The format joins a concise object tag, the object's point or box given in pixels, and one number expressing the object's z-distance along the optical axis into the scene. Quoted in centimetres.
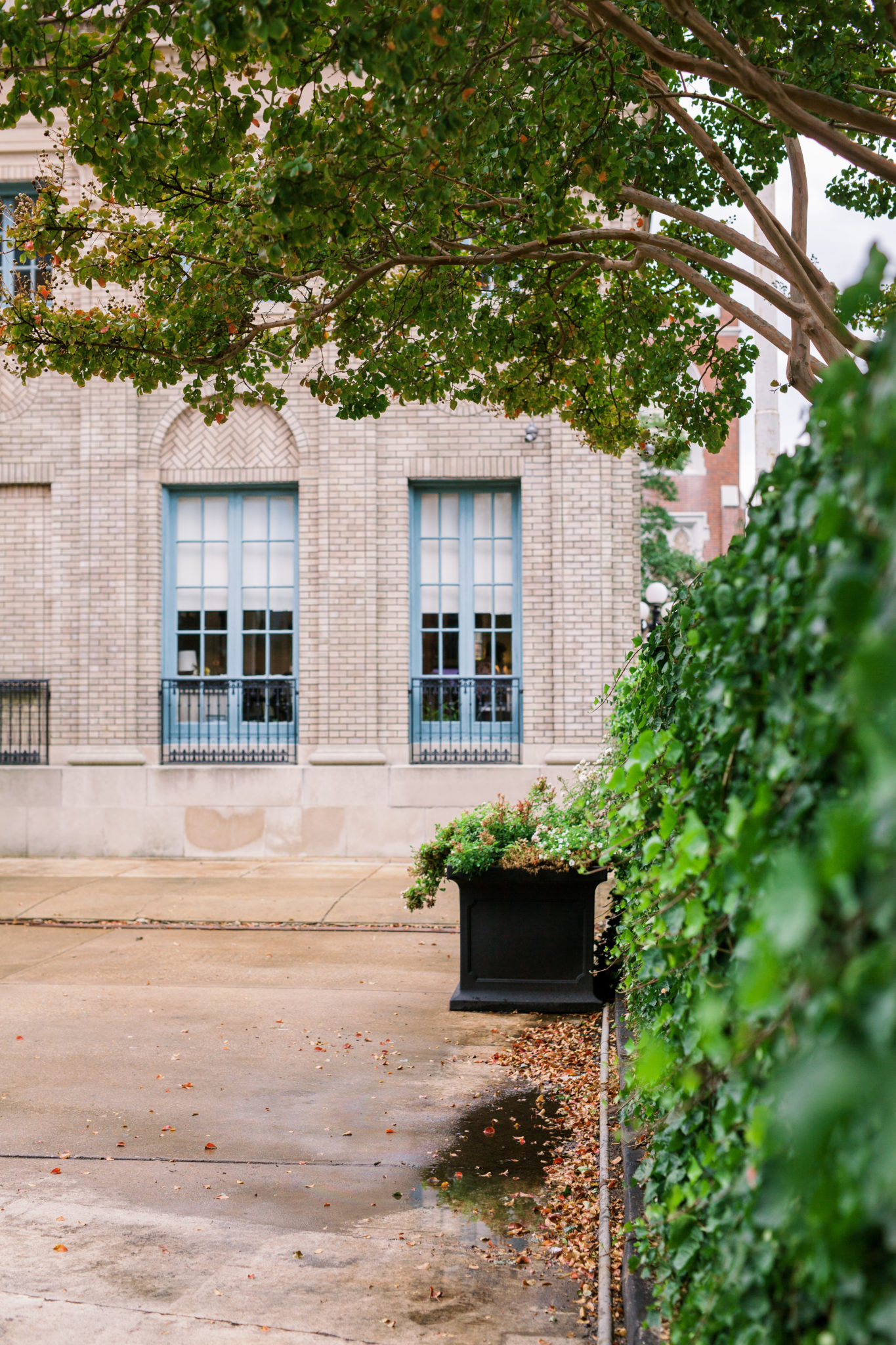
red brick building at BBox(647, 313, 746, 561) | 4959
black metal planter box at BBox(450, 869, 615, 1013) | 751
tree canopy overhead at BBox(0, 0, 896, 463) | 573
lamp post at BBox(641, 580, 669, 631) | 1611
